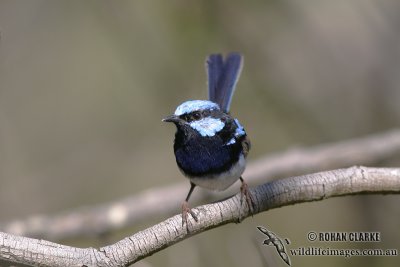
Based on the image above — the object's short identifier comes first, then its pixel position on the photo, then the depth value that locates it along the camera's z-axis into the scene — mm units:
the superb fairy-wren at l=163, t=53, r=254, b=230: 7055
